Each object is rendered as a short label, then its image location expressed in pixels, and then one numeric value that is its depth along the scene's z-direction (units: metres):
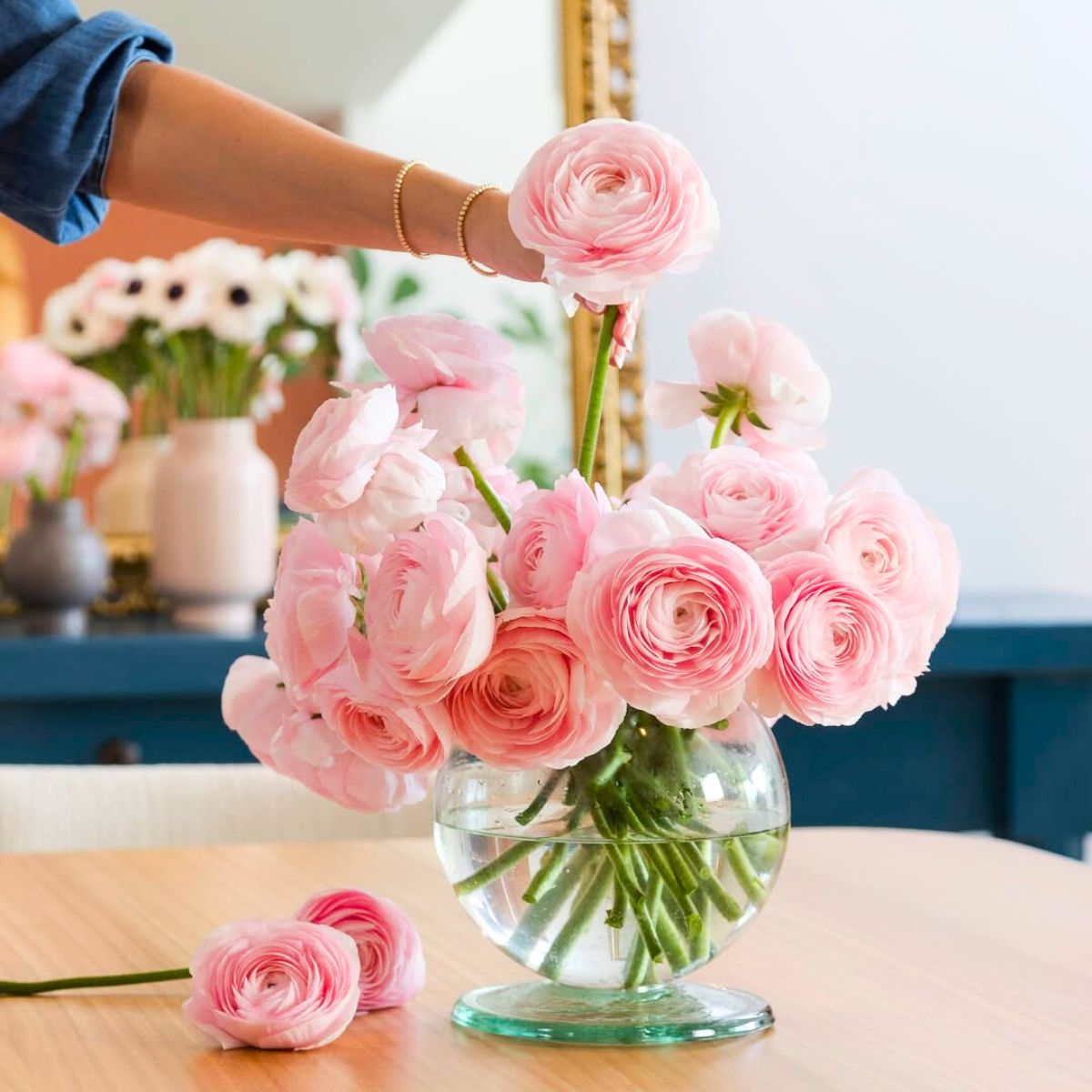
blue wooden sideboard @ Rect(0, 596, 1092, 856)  3.48
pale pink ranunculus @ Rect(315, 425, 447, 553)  1.72
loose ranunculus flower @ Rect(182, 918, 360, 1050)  1.78
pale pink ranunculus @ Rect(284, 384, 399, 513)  1.71
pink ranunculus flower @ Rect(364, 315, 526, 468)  1.79
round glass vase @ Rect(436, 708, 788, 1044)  1.78
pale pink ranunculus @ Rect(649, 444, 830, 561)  1.78
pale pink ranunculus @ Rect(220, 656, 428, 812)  1.83
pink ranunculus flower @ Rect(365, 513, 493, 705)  1.70
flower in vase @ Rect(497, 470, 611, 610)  1.73
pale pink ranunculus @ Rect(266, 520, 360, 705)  1.79
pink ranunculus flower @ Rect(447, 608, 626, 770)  1.71
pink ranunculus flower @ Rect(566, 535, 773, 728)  1.69
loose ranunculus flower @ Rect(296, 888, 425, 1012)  1.87
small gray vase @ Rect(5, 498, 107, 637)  3.70
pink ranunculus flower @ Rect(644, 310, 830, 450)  1.84
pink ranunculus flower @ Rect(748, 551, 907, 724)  1.73
